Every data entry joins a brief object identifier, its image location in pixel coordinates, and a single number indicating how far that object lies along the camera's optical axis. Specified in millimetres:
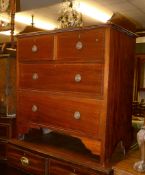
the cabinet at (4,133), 1694
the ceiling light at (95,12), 3187
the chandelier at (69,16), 1974
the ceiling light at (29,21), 3797
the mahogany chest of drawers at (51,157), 1194
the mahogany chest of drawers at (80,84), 1149
